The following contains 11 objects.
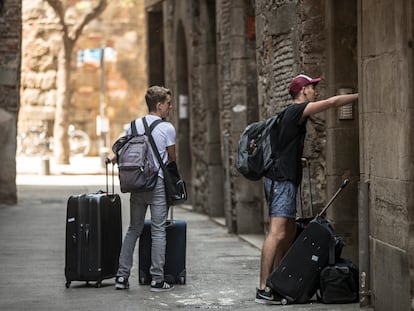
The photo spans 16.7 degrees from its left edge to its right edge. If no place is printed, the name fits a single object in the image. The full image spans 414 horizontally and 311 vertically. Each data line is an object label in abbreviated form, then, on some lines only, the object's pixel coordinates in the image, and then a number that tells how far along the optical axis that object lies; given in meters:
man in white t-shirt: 10.98
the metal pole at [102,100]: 41.28
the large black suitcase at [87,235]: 11.12
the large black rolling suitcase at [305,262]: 9.74
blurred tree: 37.59
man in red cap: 9.95
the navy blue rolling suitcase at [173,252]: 11.31
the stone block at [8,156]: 21.62
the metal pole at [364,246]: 9.48
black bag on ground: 9.71
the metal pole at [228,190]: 16.94
